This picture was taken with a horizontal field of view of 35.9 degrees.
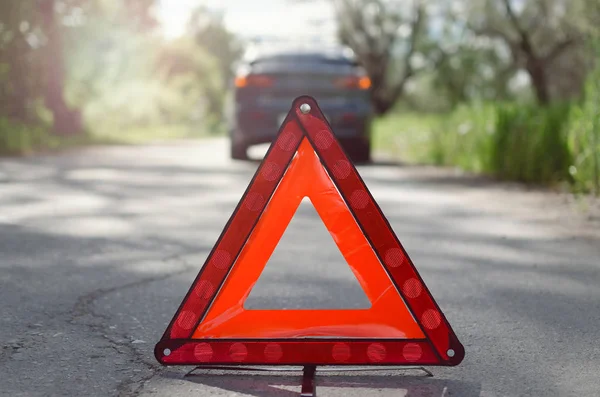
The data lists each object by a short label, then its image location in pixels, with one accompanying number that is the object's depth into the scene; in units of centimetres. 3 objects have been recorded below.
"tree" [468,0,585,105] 2273
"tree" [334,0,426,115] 3012
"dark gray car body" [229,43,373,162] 1300
